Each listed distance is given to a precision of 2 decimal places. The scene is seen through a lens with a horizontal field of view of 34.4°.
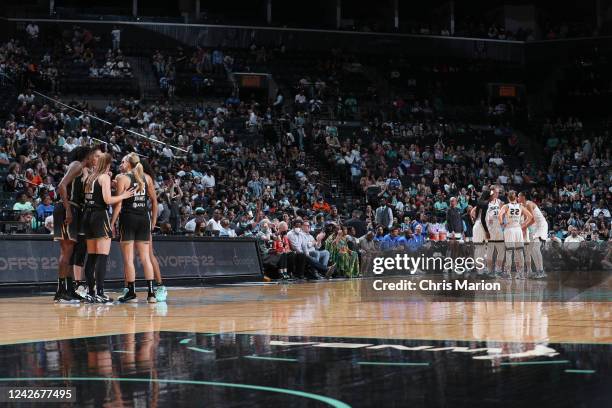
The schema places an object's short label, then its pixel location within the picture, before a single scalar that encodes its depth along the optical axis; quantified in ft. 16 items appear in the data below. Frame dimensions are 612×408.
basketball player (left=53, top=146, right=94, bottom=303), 42.98
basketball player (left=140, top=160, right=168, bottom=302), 44.11
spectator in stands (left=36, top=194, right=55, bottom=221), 62.34
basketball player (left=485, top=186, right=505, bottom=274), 56.95
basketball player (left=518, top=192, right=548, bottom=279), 59.93
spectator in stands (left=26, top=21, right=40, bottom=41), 123.54
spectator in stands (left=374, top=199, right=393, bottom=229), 92.63
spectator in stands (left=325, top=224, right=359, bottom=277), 78.64
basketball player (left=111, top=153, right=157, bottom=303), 42.70
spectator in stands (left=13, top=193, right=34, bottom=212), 64.39
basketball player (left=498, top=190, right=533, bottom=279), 60.57
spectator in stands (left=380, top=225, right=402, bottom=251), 76.12
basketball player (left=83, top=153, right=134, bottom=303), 42.37
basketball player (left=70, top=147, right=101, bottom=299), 43.06
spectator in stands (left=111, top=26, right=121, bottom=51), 128.06
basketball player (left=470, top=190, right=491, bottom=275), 66.54
